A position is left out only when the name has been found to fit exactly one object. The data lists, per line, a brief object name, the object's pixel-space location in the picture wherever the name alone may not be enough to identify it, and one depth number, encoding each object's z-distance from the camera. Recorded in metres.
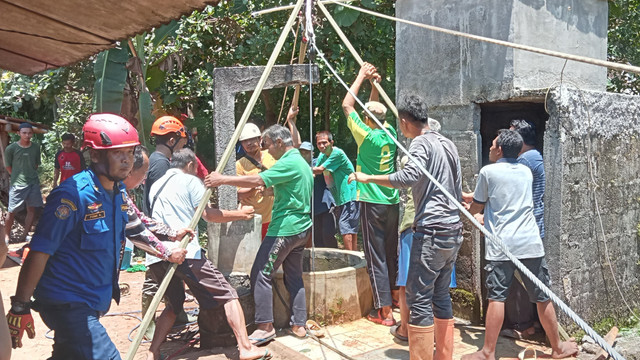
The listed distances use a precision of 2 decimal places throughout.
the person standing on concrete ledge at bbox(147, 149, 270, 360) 4.38
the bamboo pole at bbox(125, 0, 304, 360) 3.37
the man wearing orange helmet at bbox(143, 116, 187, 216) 4.99
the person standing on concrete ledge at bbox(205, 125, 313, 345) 4.80
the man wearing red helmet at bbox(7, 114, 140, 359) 2.79
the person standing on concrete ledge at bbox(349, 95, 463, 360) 3.93
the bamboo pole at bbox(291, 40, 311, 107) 5.42
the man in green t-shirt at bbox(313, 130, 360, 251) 7.06
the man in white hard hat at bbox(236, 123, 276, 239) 5.80
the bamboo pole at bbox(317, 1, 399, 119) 4.74
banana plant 7.54
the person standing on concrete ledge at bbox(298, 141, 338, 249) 7.39
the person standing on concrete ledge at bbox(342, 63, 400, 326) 5.24
